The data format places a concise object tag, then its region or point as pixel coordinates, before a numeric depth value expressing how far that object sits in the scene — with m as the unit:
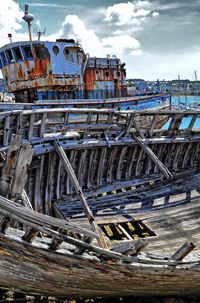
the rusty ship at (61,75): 20.95
